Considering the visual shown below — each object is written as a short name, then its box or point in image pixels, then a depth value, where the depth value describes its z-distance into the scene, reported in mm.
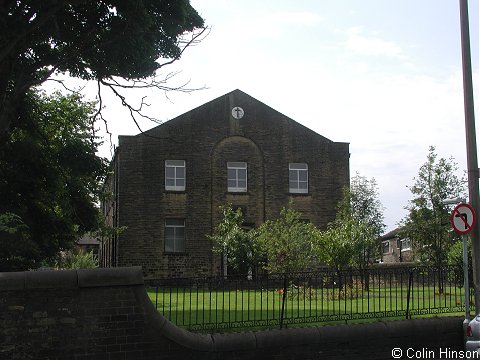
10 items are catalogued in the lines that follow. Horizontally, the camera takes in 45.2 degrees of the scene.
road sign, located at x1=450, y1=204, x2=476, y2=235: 10945
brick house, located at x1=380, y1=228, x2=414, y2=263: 54691
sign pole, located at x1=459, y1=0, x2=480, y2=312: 11141
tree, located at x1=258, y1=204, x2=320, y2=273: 22578
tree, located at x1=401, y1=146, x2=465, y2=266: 23766
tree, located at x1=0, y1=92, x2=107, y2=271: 15815
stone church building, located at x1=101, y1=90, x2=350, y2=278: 31297
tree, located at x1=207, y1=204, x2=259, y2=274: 27969
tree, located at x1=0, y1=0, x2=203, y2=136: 13203
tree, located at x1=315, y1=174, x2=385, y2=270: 21562
